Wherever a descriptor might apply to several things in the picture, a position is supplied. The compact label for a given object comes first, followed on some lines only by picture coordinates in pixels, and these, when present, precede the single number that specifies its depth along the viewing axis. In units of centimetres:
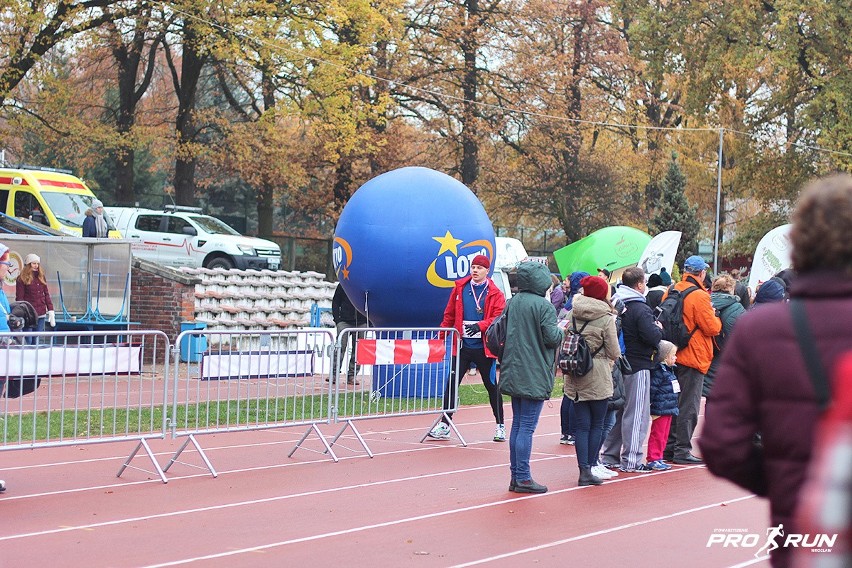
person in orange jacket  1070
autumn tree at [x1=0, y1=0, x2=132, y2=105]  2750
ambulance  2678
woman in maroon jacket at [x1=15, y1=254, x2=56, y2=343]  1808
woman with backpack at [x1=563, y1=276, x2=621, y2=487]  973
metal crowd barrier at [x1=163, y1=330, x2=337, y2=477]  1070
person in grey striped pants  1034
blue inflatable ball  1580
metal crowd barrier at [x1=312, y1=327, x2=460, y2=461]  1174
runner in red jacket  1210
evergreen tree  3956
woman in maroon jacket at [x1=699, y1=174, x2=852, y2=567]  336
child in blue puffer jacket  1051
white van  3036
